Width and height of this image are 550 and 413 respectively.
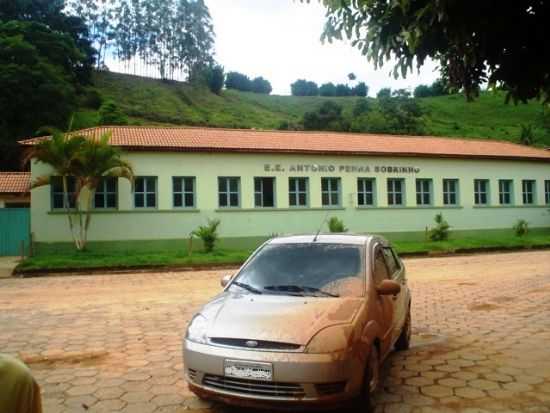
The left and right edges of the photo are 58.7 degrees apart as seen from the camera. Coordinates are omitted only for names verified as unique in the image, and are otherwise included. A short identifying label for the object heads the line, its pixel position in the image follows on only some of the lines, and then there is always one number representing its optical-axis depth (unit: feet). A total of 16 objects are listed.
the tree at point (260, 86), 372.58
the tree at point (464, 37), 14.88
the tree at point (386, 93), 187.01
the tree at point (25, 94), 127.95
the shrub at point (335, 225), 74.33
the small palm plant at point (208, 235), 67.00
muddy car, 12.68
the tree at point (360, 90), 381.19
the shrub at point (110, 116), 154.30
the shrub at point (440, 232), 81.66
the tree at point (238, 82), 367.04
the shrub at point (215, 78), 282.97
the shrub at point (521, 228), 90.22
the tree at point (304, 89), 382.42
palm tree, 61.57
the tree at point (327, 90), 375.25
